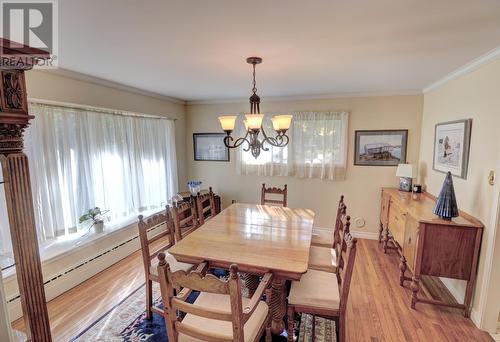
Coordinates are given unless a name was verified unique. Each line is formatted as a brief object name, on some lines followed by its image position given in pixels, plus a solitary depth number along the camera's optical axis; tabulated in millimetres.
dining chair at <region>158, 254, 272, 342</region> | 1232
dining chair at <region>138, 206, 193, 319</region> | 2129
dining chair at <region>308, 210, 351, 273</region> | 2061
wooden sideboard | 2182
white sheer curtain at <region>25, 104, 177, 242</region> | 2518
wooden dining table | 1788
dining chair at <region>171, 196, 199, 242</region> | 2512
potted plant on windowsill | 2958
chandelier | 2166
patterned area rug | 2033
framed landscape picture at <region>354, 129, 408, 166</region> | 3729
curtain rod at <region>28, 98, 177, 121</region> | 2439
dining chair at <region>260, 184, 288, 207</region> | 3508
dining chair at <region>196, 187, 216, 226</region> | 2920
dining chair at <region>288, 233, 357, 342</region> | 1732
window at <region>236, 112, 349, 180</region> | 3936
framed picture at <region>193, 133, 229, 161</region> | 4656
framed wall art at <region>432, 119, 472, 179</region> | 2414
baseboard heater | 2453
